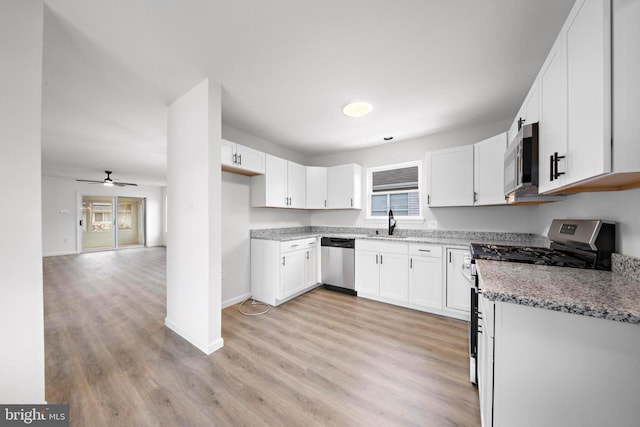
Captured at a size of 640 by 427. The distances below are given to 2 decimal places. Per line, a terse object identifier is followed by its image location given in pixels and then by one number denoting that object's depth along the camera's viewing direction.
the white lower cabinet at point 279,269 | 3.06
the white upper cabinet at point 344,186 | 3.85
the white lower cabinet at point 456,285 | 2.59
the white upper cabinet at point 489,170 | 2.48
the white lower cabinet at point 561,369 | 0.77
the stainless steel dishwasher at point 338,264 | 3.43
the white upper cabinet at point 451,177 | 2.81
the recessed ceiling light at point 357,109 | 2.42
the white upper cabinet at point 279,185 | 3.28
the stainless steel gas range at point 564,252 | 1.28
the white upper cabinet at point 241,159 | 2.68
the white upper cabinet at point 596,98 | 0.79
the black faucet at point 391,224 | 3.55
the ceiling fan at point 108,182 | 6.33
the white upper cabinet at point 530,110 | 1.48
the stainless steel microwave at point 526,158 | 1.40
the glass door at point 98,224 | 7.61
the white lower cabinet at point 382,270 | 3.00
